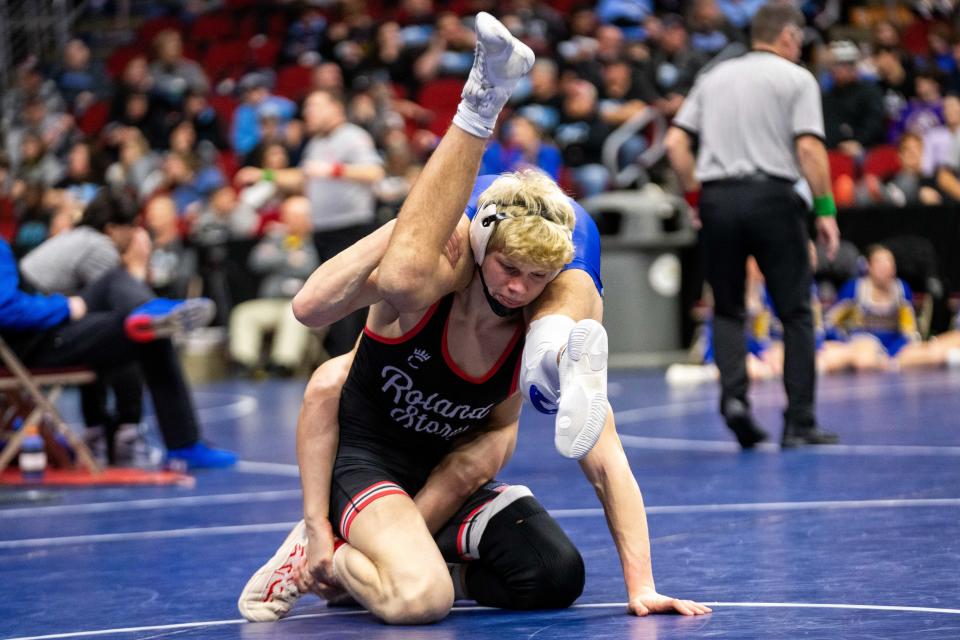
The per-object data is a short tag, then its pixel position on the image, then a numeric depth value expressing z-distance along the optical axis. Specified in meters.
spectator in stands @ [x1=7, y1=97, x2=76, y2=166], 17.17
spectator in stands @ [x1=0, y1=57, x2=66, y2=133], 17.89
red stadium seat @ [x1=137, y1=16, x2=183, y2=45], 18.89
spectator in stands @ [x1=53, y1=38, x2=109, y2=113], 18.22
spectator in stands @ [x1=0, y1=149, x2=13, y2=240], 15.57
